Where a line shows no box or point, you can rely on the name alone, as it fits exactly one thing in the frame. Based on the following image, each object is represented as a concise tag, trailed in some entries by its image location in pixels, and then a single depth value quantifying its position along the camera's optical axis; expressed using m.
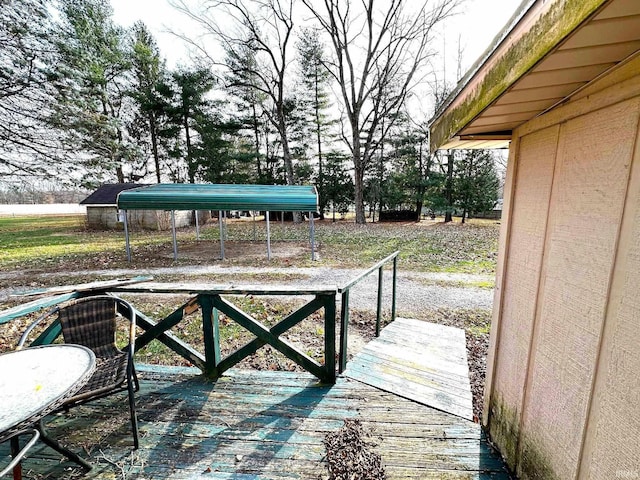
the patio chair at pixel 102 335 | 2.01
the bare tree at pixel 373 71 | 17.00
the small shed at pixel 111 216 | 17.12
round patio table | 1.38
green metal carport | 9.29
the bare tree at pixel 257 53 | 17.25
